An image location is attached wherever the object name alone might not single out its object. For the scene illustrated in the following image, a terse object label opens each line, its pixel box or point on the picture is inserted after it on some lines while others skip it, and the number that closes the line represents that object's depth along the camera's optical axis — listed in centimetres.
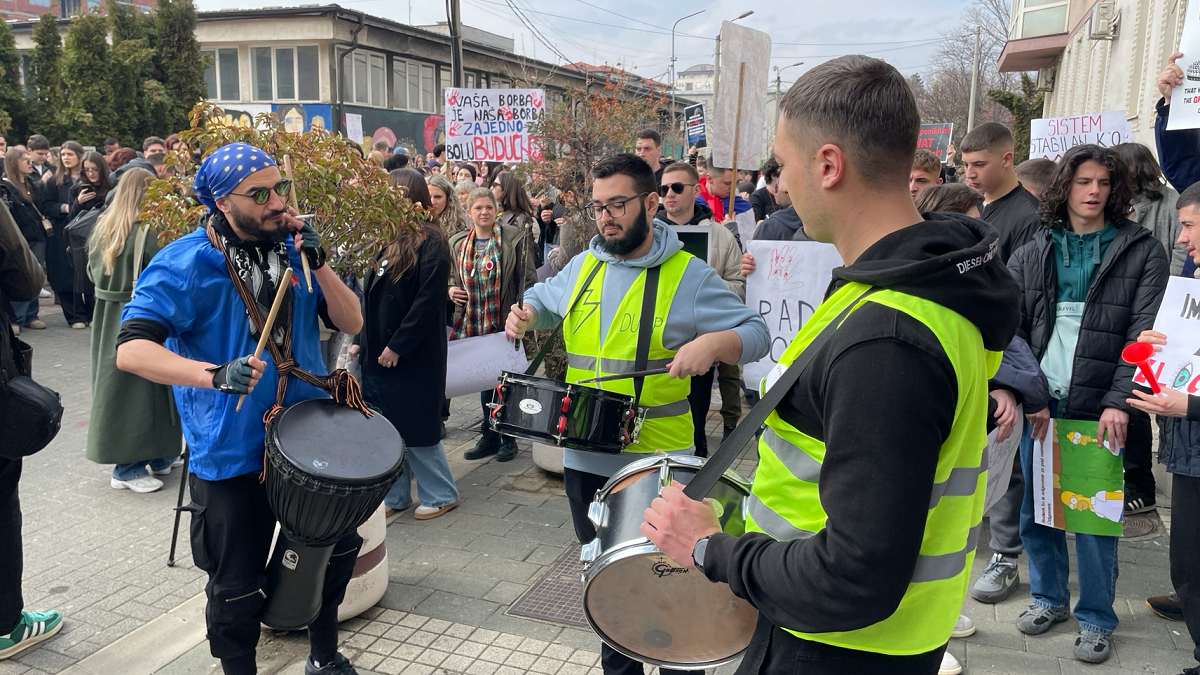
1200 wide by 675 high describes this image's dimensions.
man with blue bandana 310
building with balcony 966
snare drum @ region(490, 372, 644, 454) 310
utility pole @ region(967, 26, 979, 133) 3801
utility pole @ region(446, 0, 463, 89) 1606
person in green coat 566
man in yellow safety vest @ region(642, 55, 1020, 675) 136
